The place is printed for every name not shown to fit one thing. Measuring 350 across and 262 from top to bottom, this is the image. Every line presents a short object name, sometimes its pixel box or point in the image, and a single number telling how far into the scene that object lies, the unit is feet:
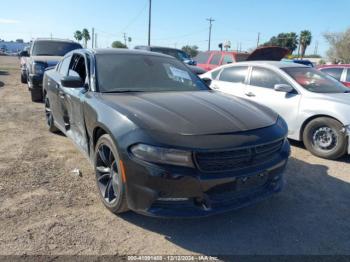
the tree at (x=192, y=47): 245.41
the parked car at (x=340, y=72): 30.71
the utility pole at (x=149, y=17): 113.39
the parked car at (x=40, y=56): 30.17
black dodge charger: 9.21
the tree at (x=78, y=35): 301.30
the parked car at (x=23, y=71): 44.38
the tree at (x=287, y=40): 270.67
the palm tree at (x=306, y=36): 250.49
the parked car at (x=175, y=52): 46.44
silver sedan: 17.85
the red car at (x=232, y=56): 35.83
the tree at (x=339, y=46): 160.04
